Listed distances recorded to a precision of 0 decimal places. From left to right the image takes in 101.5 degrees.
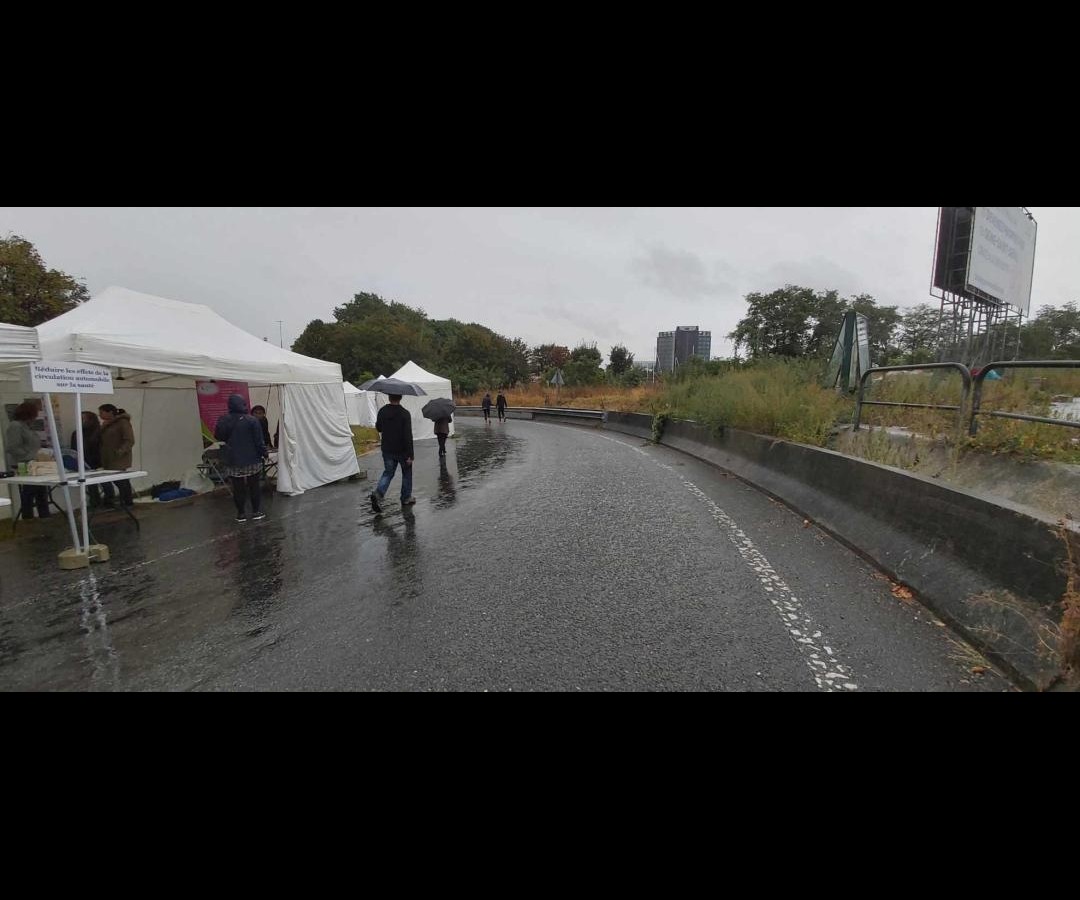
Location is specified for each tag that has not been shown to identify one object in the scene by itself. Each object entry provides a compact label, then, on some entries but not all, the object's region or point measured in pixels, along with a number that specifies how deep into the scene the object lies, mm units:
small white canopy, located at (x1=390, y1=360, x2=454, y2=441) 18172
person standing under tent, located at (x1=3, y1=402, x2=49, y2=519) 6488
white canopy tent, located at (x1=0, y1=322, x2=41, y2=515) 4246
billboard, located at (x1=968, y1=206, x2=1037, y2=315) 14406
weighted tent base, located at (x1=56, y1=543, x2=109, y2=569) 4754
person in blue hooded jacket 6398
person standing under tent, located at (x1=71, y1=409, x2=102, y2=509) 7332
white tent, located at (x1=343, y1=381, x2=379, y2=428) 22891
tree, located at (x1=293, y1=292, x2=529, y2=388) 49031
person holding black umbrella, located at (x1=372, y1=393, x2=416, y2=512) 6812
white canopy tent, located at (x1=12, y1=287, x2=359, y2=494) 6145
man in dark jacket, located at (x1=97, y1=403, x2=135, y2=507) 7230
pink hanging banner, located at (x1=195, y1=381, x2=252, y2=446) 9555
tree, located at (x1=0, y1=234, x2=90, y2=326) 19031
